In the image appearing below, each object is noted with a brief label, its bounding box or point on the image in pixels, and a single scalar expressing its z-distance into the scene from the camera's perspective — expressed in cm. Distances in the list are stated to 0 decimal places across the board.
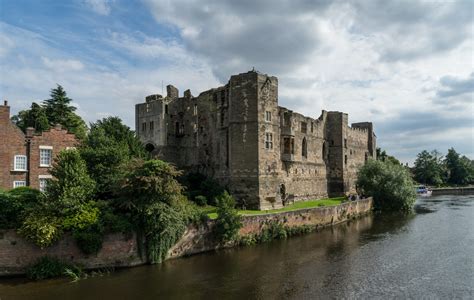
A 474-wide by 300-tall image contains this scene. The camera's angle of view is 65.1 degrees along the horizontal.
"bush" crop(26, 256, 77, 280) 1942
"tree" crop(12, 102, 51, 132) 4259
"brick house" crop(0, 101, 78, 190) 2834
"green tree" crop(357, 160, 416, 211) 4772
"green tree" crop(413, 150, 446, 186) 10938
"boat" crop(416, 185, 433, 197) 8641
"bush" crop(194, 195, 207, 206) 3412
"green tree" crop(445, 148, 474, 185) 11316
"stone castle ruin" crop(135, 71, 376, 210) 3569
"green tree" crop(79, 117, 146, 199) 2519
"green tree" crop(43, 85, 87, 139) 4688
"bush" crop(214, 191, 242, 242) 2627
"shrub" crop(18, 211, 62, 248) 1967
